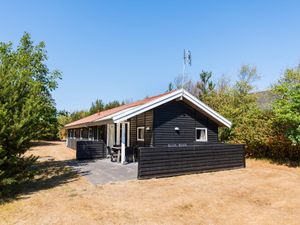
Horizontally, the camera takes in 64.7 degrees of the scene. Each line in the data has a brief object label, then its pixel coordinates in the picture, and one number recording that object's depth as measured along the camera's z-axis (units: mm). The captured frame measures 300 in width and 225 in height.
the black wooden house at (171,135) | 10492
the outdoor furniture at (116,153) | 13649
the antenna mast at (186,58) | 14907
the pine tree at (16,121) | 7191
